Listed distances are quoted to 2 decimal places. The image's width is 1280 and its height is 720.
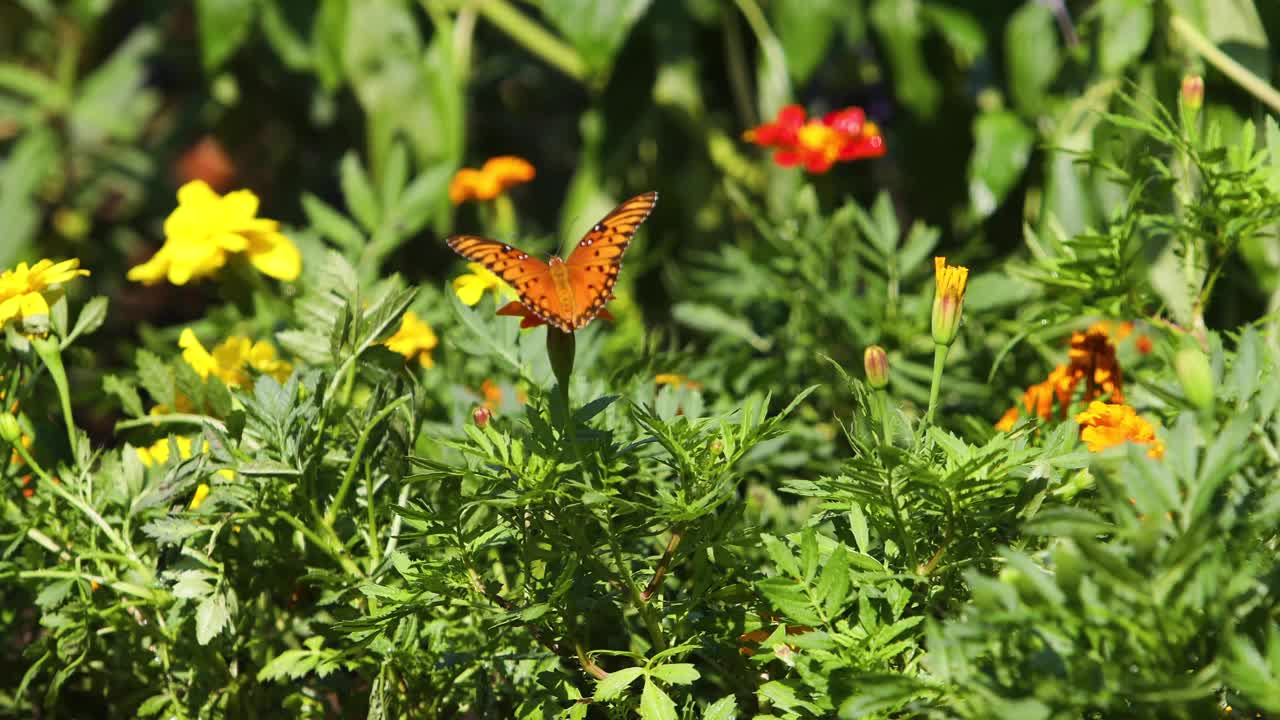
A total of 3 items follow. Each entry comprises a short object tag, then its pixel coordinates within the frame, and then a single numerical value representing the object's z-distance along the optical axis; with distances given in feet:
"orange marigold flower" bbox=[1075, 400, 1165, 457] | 8.10
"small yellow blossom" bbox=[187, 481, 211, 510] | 8.33
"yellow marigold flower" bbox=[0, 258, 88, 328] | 8.21
